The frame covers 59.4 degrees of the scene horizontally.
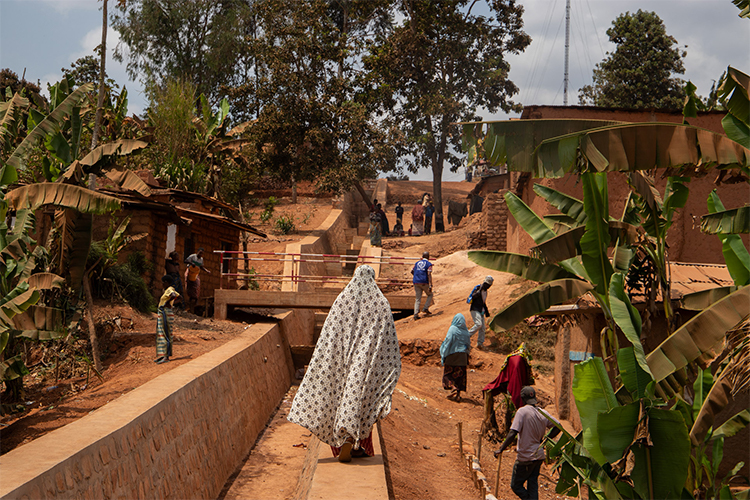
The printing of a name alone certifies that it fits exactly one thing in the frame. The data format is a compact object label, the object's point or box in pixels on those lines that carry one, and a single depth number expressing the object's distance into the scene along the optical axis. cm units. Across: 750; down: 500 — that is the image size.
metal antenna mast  2530
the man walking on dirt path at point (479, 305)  1384
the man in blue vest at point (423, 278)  1676
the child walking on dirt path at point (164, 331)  1000
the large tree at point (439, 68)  3384
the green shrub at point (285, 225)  2808
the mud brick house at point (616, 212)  930
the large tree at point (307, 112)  2891
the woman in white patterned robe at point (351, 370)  618
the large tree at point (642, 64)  3209
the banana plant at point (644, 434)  459
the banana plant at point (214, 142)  2256
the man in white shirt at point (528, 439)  692
